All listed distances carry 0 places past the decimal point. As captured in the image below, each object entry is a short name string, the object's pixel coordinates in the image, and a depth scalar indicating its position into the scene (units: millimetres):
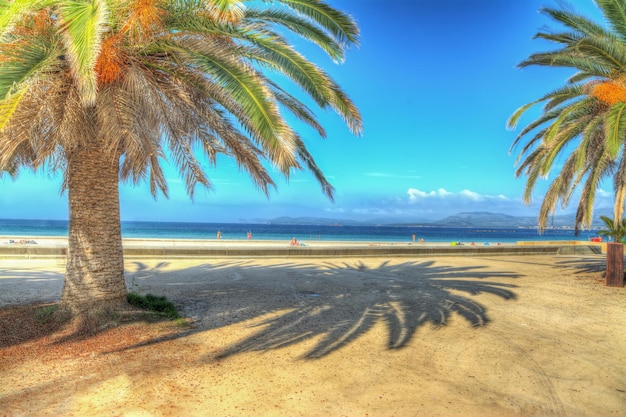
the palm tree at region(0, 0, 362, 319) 4707
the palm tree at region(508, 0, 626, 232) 8969
